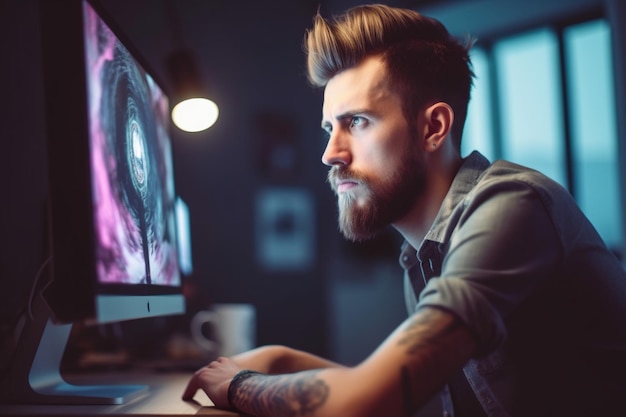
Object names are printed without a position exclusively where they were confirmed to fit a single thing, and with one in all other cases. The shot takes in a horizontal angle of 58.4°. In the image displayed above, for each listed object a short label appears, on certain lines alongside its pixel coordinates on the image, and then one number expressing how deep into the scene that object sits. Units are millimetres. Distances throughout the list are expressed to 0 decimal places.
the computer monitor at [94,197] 700
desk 852
